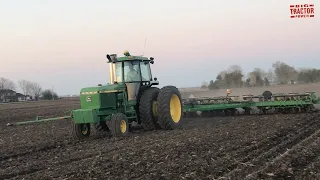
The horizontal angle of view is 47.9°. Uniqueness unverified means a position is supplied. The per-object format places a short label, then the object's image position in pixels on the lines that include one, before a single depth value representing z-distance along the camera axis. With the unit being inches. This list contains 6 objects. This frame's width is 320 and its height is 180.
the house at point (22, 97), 3948.8
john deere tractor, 422.3
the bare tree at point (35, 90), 4703.5
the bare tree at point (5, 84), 4775.1
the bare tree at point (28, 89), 4926.2
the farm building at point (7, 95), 3484.0
